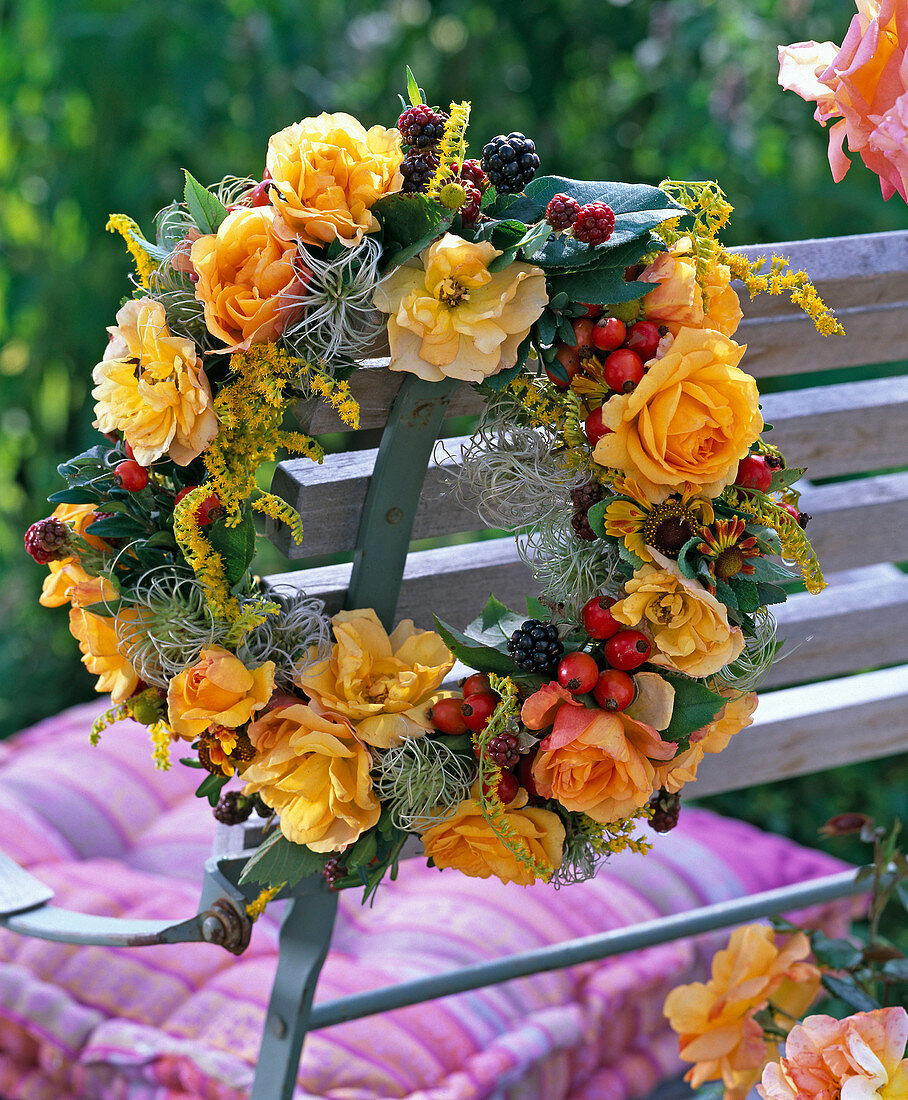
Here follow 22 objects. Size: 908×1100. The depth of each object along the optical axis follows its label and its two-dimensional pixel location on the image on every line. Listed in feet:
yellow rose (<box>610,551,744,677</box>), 4.56
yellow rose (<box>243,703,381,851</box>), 4.70
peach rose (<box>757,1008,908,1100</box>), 4.60
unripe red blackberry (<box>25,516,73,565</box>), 4.78
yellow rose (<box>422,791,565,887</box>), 4.74
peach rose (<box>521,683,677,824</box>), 4.57
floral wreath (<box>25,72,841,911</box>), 4.58
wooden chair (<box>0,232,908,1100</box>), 4.93
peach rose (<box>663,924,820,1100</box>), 5.17
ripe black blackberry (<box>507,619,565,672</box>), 4.66
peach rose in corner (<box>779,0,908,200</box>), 4.43
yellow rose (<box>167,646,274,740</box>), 4.71
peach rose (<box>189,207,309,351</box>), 4.59
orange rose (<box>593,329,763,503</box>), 4.54
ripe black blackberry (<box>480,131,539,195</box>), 4.64
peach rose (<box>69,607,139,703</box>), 4.84
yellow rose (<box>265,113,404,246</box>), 4.58
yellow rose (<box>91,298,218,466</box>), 4.62
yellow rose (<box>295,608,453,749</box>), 4.77
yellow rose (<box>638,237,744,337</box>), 4.63
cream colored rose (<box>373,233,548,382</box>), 4.56
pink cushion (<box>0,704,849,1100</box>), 5.97
